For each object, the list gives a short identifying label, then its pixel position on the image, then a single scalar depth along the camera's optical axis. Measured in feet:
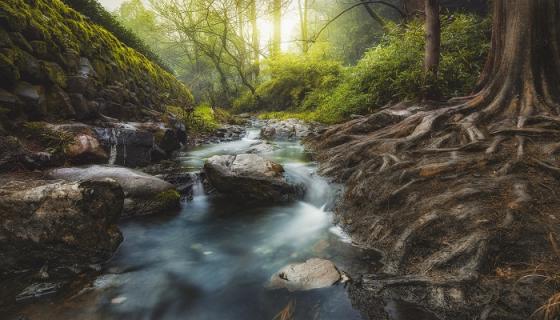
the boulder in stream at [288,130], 37.54
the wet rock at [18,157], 14.03
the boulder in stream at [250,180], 17.04
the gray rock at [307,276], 9.36
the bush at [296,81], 53.21
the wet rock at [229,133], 39.52
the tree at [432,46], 22.59
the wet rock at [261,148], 28.81
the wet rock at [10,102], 15.47
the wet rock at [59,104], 18.89
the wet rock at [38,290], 8.86
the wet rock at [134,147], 21.74
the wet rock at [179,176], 18.30
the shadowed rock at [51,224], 9.89
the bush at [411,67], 26.21
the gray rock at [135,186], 14.96
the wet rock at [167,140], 26.22
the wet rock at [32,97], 16.83
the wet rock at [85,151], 17.28
